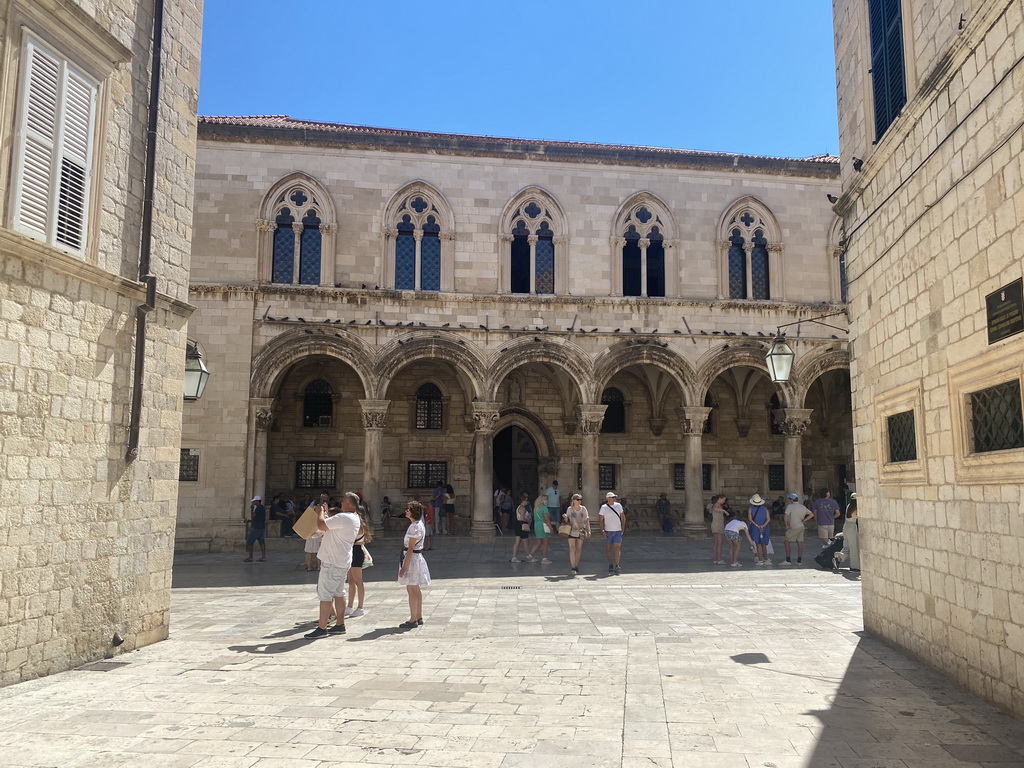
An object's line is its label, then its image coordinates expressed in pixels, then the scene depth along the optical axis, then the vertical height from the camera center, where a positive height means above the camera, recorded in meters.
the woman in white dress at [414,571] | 8.87 -1.17
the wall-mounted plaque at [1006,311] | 5.29 +1.21
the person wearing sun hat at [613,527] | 14.16 -0.99
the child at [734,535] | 14.90 -1.19
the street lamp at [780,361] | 11.48 +1.78
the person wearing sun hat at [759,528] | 15.03 -1.09
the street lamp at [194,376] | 9.72 +1.27
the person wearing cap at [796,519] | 15.29 -0.89
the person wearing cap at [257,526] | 15.71 -1.13
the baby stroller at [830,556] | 14.21 -1.54
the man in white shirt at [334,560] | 8.55 -0.99
